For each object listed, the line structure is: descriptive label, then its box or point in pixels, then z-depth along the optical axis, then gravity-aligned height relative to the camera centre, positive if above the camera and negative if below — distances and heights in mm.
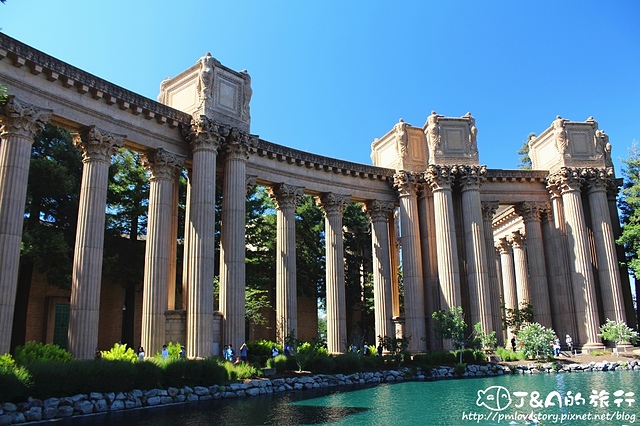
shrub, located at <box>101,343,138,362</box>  22381 -229
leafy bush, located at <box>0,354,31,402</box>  15117 -871
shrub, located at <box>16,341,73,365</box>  19766 -108
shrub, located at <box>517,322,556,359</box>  33625 -155
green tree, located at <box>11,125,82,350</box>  33125 +8857
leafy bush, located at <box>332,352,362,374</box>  27750 -1041
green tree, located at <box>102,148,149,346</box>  39031 +9114
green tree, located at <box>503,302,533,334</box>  44125 +1721
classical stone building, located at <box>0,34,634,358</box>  24031 +8344
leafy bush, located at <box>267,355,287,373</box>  26980 -901
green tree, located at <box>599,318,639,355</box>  35156 +162
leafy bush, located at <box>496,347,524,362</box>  34031 -985
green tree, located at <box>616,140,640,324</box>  37094 +8506
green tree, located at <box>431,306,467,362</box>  32875 +896
